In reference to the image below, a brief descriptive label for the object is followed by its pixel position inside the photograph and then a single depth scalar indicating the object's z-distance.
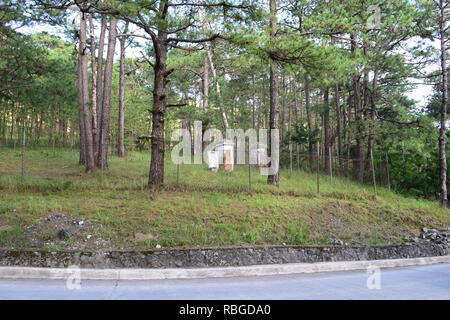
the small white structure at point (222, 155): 18.42
